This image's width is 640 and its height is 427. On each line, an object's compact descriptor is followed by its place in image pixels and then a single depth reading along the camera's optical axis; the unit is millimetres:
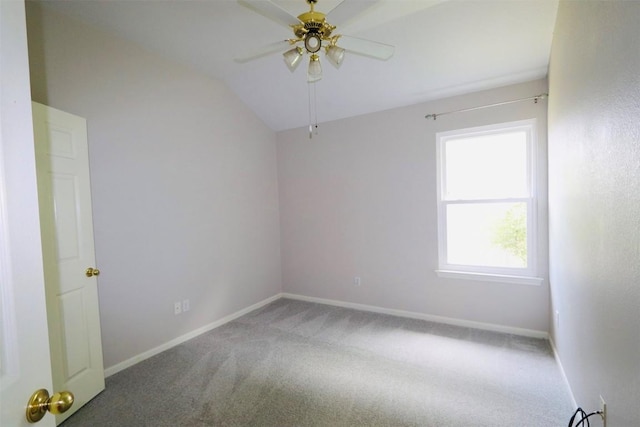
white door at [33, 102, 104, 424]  1928
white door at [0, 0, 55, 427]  623
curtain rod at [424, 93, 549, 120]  2795
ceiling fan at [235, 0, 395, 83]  1552
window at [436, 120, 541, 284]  2980
